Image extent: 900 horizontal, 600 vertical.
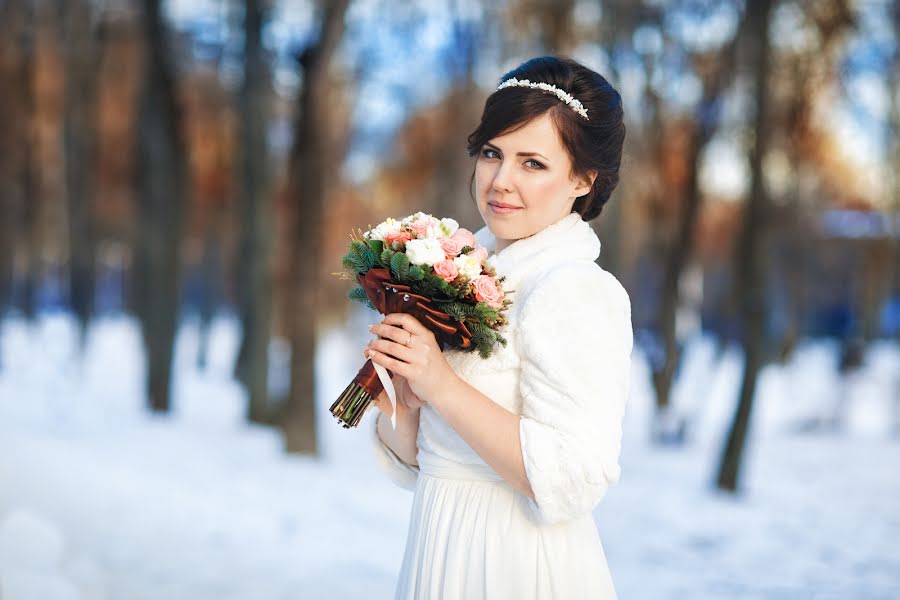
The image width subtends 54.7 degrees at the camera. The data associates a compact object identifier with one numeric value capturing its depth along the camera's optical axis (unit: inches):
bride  76.4
